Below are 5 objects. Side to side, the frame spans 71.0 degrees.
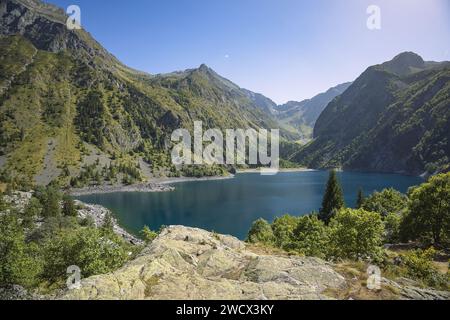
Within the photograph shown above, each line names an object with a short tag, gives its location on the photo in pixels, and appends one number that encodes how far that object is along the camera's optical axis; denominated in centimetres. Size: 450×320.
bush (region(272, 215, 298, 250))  7151
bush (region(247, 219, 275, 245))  7622
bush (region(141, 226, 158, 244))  6462
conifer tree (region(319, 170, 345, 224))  10106
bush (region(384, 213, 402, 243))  6519
